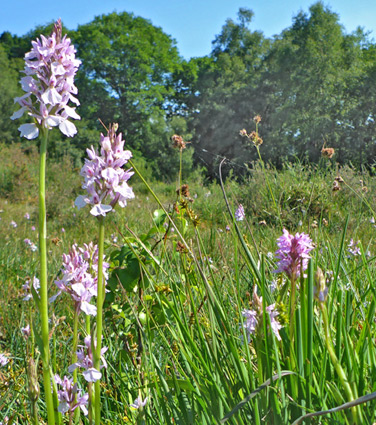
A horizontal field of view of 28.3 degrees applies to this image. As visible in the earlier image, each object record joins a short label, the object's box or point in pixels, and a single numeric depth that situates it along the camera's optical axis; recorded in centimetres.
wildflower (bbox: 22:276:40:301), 99
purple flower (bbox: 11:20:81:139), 45
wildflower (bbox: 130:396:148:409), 45
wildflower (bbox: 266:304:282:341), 47
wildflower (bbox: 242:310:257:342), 47
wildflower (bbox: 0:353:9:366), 70
